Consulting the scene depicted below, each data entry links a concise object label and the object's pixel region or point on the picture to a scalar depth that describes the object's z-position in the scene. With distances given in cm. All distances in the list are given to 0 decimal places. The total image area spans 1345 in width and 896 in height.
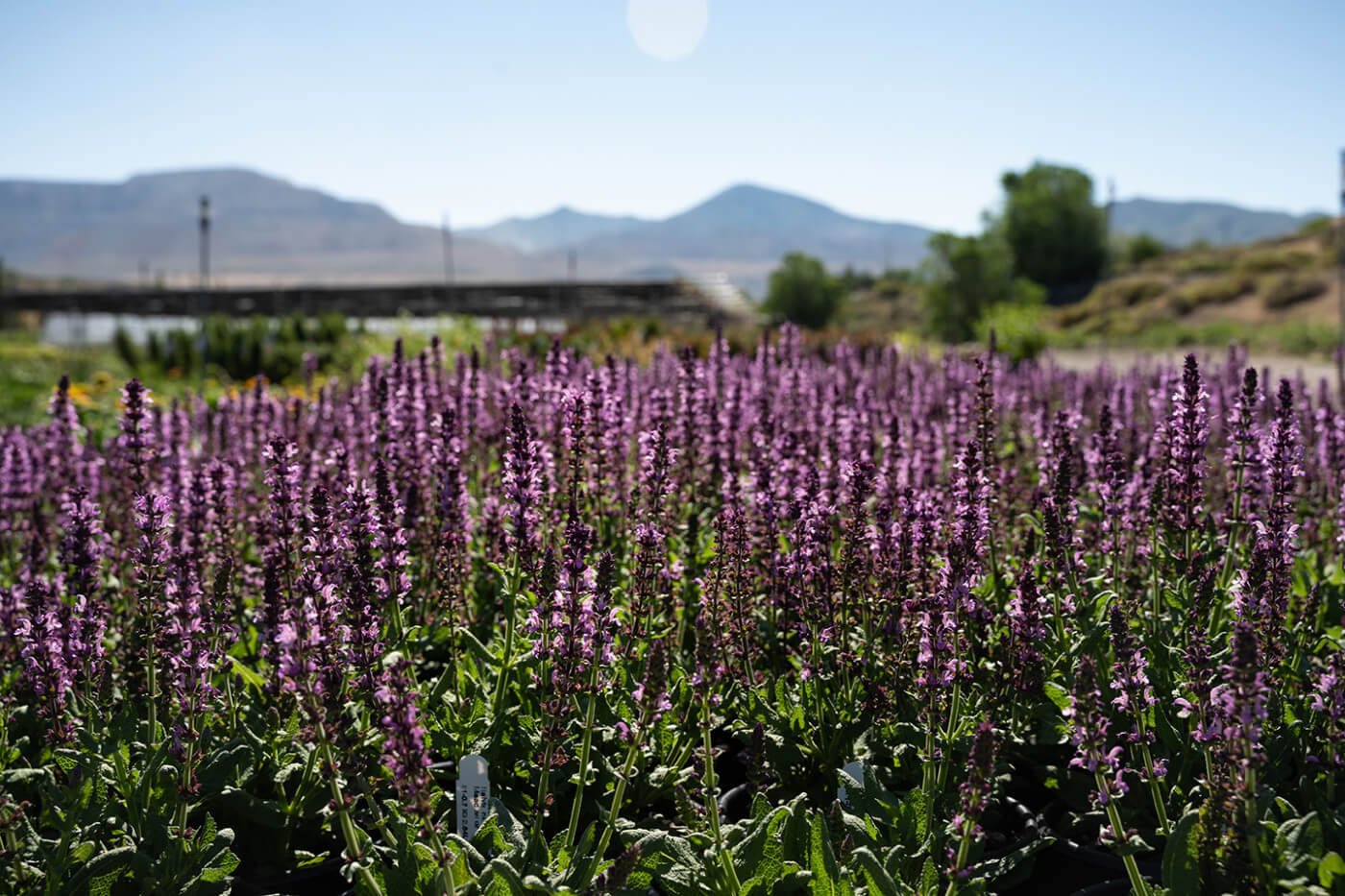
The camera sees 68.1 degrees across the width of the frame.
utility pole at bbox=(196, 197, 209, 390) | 1969
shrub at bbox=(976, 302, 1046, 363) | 2223
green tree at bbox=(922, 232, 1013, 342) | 4381
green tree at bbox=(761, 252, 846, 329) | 5903
